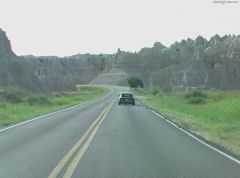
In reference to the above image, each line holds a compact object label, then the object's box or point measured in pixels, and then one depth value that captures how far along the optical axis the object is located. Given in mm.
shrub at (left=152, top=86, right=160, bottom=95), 119331
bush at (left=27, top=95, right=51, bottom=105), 58366
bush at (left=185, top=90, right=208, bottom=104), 62819
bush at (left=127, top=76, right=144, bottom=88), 186750
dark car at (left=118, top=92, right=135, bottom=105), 60781
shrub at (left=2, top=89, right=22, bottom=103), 60009
